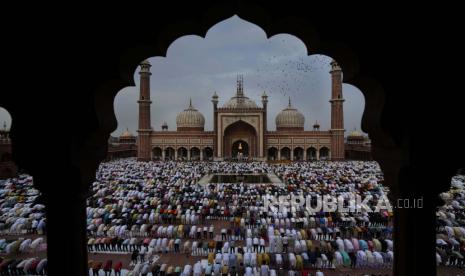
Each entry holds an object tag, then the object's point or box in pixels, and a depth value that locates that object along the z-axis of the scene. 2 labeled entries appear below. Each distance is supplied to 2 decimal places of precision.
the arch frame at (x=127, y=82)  4.03
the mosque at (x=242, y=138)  86.15
